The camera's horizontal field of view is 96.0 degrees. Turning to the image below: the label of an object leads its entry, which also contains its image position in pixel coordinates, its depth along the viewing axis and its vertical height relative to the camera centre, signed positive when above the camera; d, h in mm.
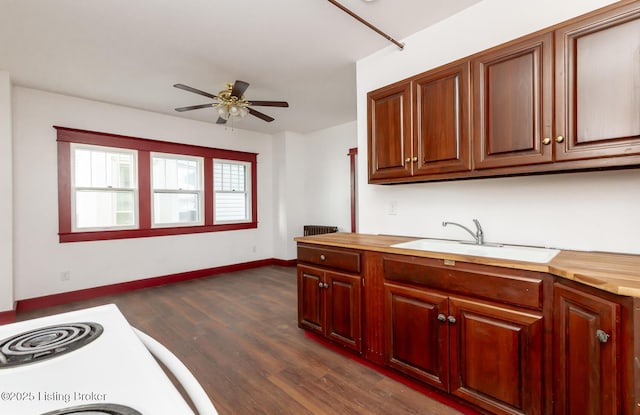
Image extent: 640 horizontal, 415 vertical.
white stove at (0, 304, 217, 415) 488 -344
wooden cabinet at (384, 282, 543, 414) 1407 -801
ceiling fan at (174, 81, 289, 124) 2982 +1112
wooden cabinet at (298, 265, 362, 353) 2170 -816
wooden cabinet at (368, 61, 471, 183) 1905 +574
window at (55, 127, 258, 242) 3777 +300
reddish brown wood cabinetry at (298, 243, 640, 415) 1108 -664
